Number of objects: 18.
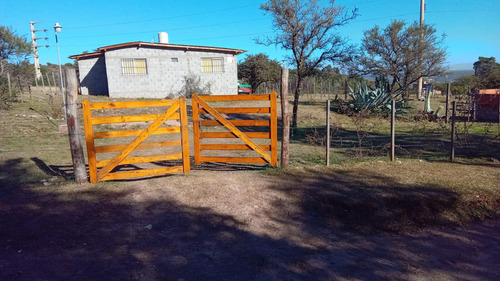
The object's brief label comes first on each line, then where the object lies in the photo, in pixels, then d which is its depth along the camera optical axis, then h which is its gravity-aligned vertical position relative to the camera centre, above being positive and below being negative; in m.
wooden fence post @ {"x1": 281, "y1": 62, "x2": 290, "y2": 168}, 6.99 -0.66
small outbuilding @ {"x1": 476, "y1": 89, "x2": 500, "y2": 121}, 18.22 -1.40
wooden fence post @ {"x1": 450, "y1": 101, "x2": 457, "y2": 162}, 7.54 -1.07
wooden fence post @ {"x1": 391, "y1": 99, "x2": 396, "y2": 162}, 7.64 -0.79
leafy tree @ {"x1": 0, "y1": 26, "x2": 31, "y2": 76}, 20.73 +3.25
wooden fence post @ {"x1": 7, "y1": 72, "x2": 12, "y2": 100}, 17.31 +0.57
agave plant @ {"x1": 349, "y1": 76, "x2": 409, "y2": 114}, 19.72 -0.85
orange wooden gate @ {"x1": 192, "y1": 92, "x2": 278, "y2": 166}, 6.92 -0.84
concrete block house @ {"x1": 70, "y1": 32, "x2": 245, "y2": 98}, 24.52 +1.74
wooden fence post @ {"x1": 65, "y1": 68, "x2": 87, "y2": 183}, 5.91 -0.58
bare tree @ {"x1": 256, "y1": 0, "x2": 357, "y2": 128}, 13.69 +2.36
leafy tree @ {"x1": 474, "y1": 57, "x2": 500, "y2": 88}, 27.32 +1.48
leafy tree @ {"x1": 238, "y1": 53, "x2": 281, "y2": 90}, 35.72 +2.08
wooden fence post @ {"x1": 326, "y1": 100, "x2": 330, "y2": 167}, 7.31 -1.26
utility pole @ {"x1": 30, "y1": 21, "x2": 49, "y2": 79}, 37.84 +7.20
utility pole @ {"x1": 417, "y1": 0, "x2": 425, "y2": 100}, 21.11 +1.60
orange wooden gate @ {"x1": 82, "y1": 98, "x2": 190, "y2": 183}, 6.05 -0.84
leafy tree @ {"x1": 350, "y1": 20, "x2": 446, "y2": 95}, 20.89 +1.86
